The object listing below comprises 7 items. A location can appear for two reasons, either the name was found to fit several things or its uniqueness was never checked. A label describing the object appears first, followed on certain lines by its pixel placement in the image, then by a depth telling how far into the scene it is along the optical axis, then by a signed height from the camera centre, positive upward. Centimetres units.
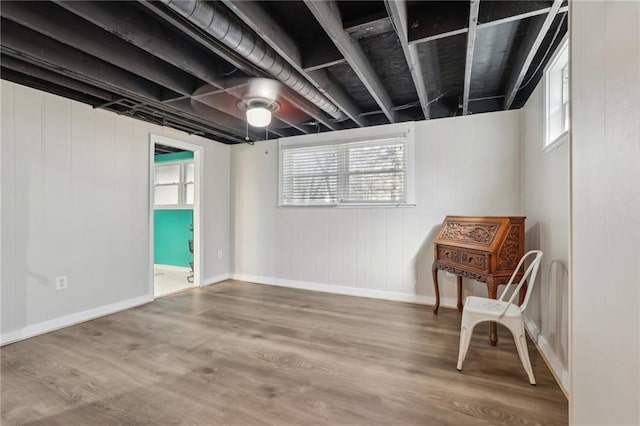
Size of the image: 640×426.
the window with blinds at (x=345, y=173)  359 +54
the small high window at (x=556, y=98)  208 +88
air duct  153 +111
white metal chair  185 -72
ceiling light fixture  274 +101
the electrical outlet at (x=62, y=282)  275 -69
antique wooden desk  239 -34
